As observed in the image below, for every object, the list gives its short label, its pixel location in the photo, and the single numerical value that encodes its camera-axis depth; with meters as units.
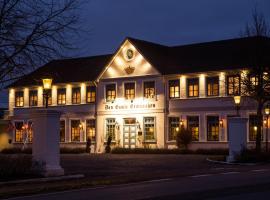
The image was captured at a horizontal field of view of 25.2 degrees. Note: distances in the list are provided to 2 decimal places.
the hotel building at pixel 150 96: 45.66
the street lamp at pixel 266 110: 40.72
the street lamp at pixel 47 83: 22.97
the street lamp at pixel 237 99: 33.44
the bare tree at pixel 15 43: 20.73
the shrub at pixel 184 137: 46.00
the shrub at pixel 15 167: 20.25
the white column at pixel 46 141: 21.53
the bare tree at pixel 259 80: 35.72
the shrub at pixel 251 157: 29.89
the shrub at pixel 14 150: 51.04
